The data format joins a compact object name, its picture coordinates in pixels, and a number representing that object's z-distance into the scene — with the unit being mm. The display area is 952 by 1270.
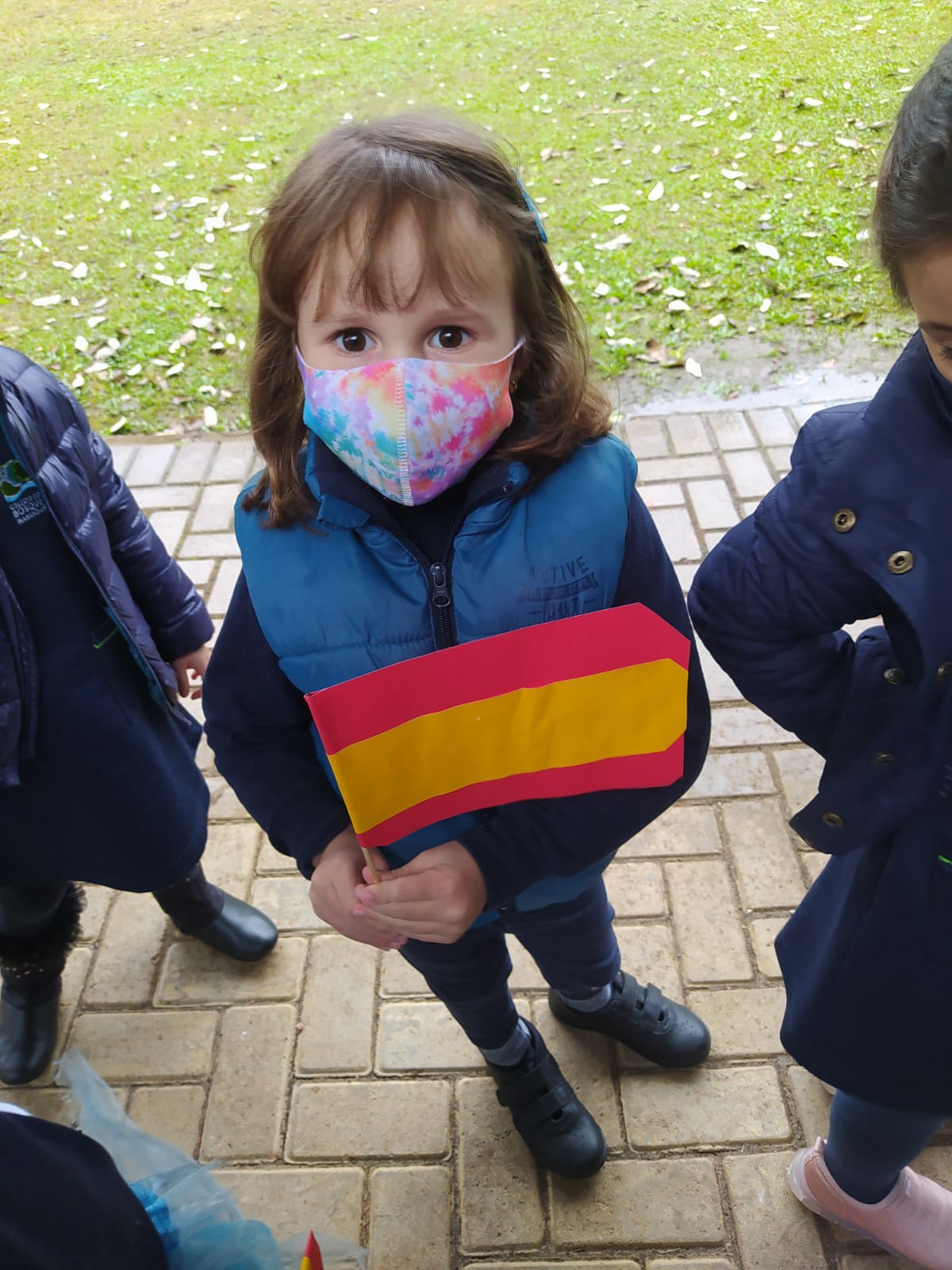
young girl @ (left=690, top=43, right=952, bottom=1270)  1016
